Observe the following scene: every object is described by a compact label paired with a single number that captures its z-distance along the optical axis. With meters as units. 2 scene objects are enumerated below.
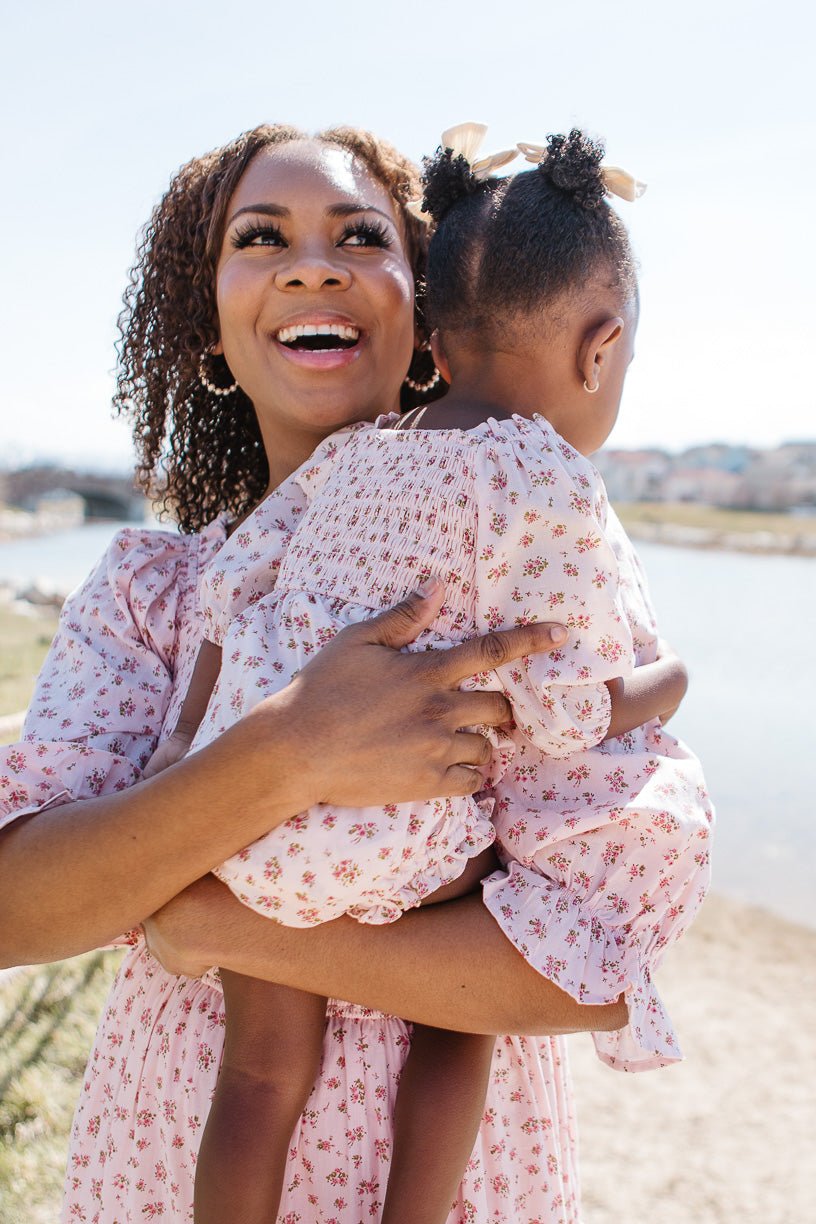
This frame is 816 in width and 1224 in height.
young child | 1.32
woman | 1.27
